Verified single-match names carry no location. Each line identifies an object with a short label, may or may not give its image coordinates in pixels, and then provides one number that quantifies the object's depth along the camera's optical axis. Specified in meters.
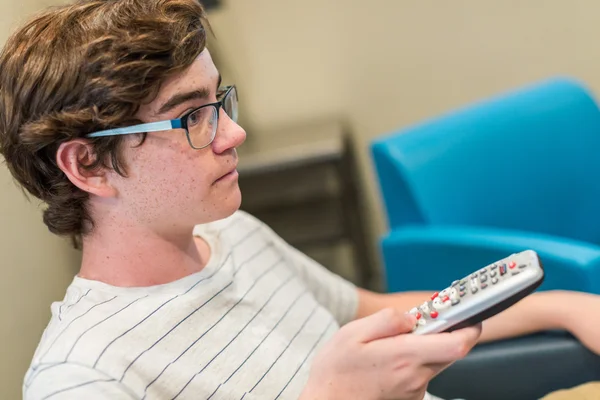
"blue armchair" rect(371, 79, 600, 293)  1.25
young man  0.72
